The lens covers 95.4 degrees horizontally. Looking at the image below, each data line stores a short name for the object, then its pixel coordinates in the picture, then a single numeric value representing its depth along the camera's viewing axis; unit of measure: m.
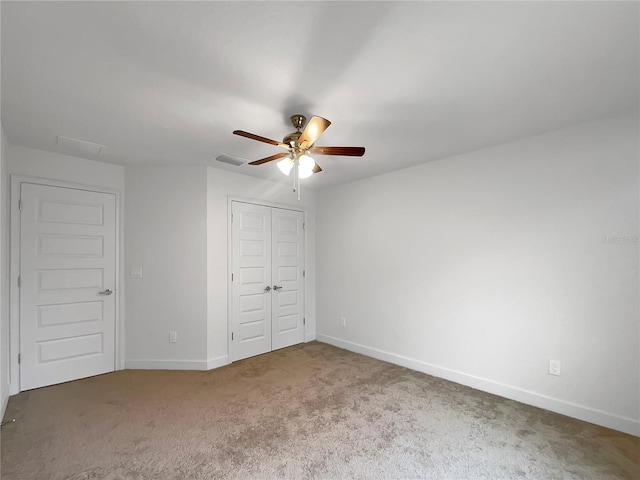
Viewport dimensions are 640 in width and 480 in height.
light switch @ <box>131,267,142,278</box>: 3.42
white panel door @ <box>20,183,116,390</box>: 2.87
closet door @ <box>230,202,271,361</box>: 3.75
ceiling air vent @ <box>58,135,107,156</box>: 2.65
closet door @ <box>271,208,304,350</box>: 4.17
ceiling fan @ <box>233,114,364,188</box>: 1.93
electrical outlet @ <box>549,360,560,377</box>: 2.46
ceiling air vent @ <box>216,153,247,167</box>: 3.12
